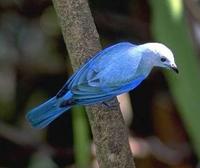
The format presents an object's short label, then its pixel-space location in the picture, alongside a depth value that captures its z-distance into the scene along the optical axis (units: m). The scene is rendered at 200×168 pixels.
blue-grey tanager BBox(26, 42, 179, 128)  3.62
